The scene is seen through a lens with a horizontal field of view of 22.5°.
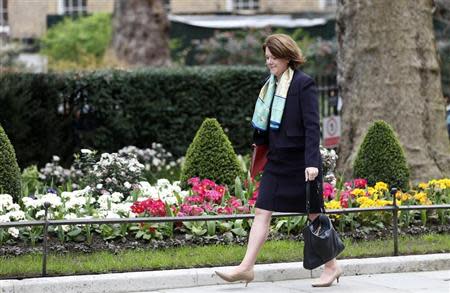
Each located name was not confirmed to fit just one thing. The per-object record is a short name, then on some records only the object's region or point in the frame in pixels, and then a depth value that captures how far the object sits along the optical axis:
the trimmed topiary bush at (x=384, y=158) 12.21
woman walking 8.35
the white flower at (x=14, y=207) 10.09
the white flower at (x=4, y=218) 9.82
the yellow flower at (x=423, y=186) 11.95
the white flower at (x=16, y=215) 9.91
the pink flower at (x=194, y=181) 11.57
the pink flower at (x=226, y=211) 10.32
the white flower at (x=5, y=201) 10.09
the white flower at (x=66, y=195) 10.52
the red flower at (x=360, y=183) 11.77
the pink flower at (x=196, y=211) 10.22
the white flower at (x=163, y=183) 11.70
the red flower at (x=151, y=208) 10.13
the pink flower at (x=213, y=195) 10.77
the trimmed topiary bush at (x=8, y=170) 10.76
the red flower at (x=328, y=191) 11.04
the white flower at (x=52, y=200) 10.17
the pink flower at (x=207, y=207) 10.39
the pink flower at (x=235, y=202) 10.48
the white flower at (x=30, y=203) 10.20
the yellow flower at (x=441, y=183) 11.83
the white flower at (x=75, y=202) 10.30
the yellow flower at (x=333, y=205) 10.45
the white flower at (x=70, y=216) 9.92
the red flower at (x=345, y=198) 10.86
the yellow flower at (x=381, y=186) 11.45
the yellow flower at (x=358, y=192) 11.12
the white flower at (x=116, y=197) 10.75
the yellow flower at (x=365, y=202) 10.67
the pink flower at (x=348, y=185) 11.86
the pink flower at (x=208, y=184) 11.38
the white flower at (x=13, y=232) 9.58
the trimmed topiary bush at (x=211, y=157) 12.06
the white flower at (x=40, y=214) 9.96
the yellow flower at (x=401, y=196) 11.24
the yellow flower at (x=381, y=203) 10.68
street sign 15.91
